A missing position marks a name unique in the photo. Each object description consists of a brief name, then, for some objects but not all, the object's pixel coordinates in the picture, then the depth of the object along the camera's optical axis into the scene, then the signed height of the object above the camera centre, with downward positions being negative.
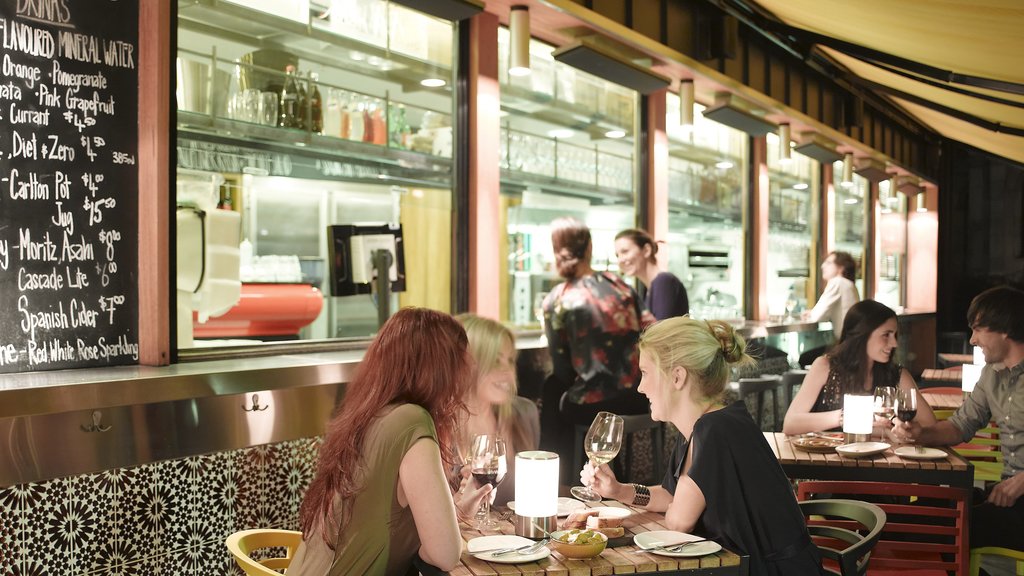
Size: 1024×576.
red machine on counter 3.79 -0.18
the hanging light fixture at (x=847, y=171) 9.06 +1.07
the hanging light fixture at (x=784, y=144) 7.30 +1.08
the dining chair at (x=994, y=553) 3.19 -1.03
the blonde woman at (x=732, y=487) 2.22 -0.55
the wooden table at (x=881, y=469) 3.09 -0.70
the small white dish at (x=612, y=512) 2.43 -0.67
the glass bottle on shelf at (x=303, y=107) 4.00 +0.76
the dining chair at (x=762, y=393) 5.84 -0.88
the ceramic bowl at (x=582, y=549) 2.05 -0.65
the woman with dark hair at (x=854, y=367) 3.84 -0.42
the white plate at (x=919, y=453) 3.18 -0.67
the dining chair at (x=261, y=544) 2.14 -0.73
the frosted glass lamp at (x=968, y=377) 5.24 -0.62
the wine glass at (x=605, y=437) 2.47 -0.46
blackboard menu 2.74 +0.29
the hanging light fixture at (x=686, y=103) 5.84 +1.16
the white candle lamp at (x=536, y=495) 2.25 -0.57
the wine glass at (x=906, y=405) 3.43 -0.52
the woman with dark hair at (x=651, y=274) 5.07 -0.01
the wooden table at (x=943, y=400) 4.85 -0.74
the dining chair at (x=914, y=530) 2.91 -0.88
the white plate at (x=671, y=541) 2.08 -0.66
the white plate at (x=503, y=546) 2.04 -0.67
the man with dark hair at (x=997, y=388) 3.56 -0.49
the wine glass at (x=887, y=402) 3.47 -0.51
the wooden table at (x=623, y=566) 1.99 -0.68
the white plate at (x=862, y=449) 3.22 -0.66
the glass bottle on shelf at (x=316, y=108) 4.08 +0.77
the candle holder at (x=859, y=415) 3.41 -0.56
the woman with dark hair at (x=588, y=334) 4.16 -0.30
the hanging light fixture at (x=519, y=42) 4.24 +1.14
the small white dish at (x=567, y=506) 2.46 -0.67
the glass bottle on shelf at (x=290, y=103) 3.92 +0.77
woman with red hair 1.99 -0.45
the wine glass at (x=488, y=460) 2.27 -0.49
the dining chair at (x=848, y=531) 2.32 -0.74
